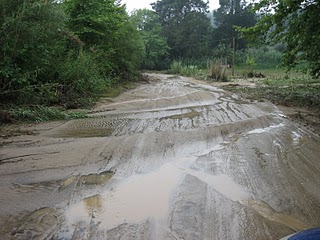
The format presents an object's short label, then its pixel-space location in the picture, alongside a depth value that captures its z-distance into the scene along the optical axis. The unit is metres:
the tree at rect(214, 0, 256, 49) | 54.81
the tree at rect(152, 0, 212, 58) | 52.53
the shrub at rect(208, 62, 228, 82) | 23.03
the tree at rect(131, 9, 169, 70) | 45.12
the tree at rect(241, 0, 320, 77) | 8.64
